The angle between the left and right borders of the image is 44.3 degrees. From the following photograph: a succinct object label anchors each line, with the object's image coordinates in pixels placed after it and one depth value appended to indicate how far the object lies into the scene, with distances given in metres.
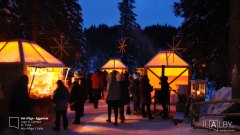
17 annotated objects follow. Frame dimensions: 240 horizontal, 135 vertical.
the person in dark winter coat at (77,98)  9.96
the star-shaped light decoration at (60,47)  21.53
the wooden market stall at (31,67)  10.28
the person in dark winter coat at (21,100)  7.10
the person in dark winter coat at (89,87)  15.76
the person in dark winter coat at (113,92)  9.99
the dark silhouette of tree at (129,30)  45.14
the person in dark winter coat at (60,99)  8.92
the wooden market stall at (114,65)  26.28
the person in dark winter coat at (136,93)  12.13
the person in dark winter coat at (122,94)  10.54
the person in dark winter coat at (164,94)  11.71
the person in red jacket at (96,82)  14.41
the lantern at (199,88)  12.07
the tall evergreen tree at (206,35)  17.20
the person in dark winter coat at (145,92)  11.44
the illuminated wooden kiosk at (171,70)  15.99
